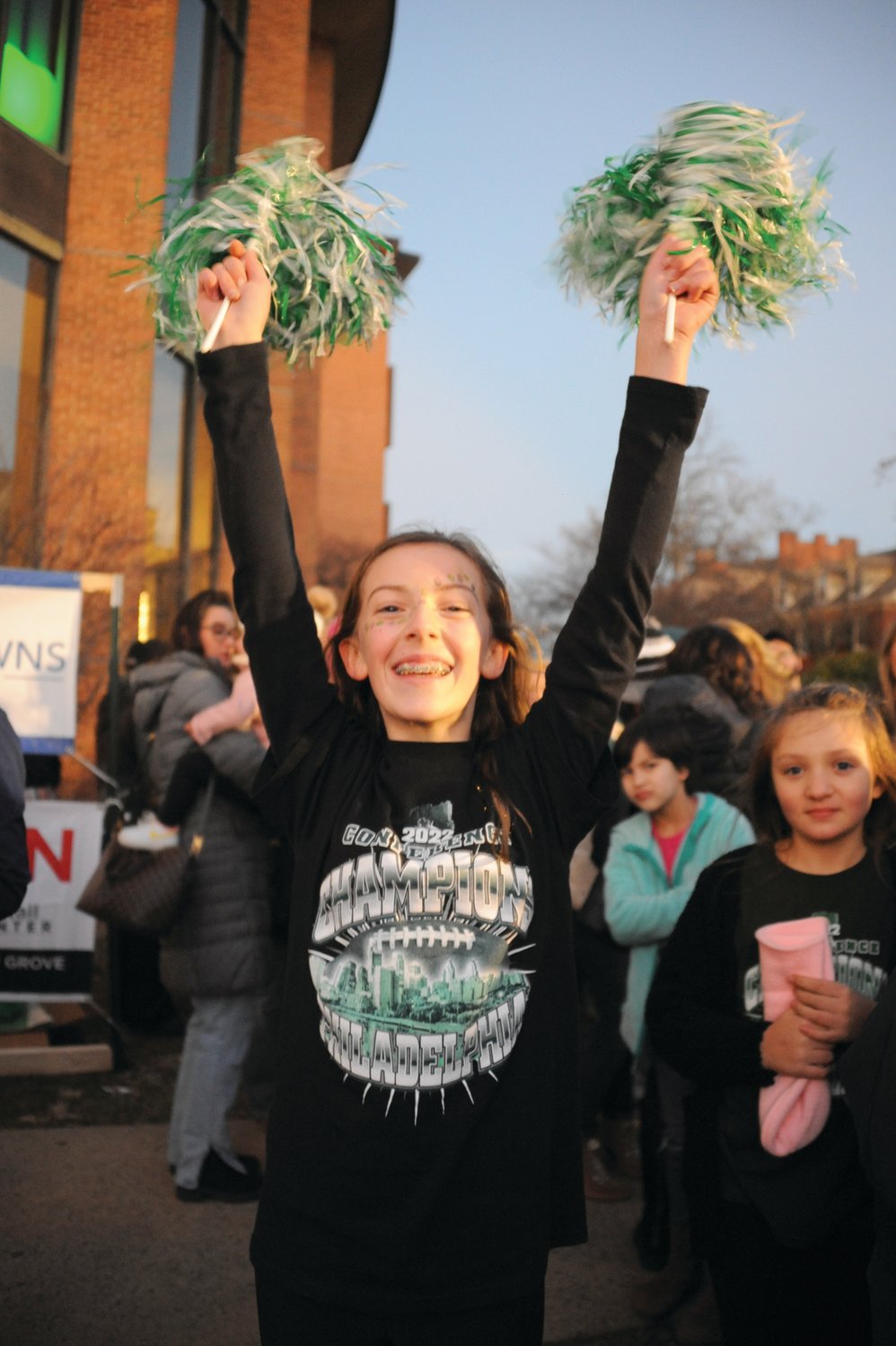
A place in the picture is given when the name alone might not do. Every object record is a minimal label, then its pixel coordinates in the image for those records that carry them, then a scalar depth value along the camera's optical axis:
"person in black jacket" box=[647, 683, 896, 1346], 2.43
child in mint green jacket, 3.84
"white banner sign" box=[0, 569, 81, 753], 5.42
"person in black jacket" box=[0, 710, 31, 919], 2.66
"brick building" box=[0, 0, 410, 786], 9.92
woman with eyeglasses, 4.12
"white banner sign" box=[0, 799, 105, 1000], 5.45
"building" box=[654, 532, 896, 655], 25.30
